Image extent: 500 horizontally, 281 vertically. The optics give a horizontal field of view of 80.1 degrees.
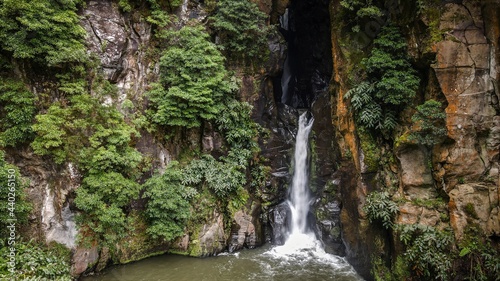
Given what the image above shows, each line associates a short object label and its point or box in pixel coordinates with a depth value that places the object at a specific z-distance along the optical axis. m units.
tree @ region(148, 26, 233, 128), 12.24
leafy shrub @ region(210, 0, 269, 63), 14.22
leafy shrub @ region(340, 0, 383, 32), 10.45
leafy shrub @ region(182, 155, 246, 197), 12.63
